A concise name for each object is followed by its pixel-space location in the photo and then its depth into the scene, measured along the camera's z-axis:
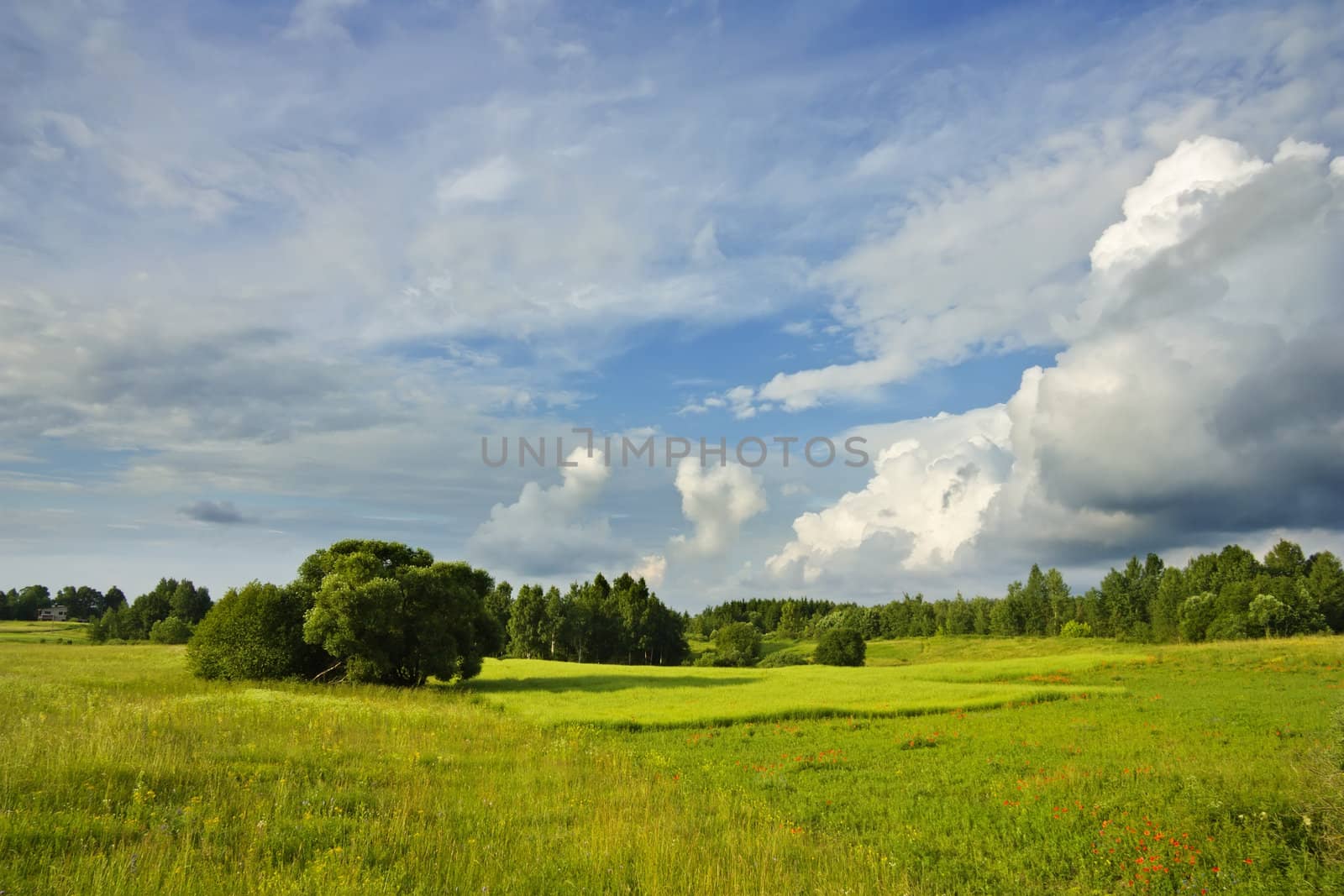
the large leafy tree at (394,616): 39.75
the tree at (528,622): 103.62
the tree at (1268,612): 94.38
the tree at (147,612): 115.81
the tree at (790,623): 176.25
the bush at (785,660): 101.88
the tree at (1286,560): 138.88
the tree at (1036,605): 161.25
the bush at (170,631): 100.12
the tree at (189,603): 120.69
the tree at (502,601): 113.50
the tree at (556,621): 102.44
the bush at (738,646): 110.19
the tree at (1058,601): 160.14
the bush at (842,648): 83.38
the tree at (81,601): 167.75
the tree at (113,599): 166.95
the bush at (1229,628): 95.94
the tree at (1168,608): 125.50
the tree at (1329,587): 110.75
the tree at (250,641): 41.31
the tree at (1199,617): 107.50
